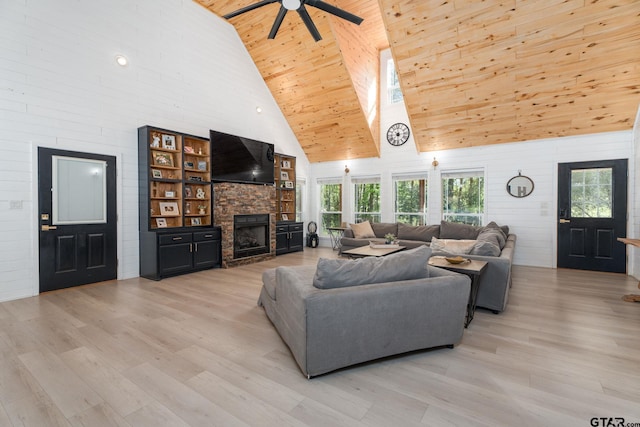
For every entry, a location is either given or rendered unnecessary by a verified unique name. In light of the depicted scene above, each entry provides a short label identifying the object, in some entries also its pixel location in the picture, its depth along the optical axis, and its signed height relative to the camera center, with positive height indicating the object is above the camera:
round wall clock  7.51 +1.95
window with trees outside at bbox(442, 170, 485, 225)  6.82 +0.31
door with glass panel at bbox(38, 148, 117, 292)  4.16 -0.10
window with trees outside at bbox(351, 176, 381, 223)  8.30 +0.32
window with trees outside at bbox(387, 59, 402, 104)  7.58 +3.17
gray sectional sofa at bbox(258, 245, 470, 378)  2.08 -0.75
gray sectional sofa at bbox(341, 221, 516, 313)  3.36 -0.55
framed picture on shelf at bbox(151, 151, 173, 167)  5.27 +0.95
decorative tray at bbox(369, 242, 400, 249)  5.31 -0.65
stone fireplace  5.90 -0.17
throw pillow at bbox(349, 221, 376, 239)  7.11 -0.49
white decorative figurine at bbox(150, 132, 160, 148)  5.19 +1.24
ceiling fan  3.52 +2.46
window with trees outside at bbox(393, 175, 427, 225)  7.55 +0.30
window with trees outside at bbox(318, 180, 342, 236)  8.94 +0.19
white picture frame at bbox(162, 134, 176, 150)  5.35 +1.26
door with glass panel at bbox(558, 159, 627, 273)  5.40 -0.11
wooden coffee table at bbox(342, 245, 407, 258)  4.82 -0.69
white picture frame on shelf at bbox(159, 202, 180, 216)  5.42 +0.04
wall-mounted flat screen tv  6.02 +1.12
